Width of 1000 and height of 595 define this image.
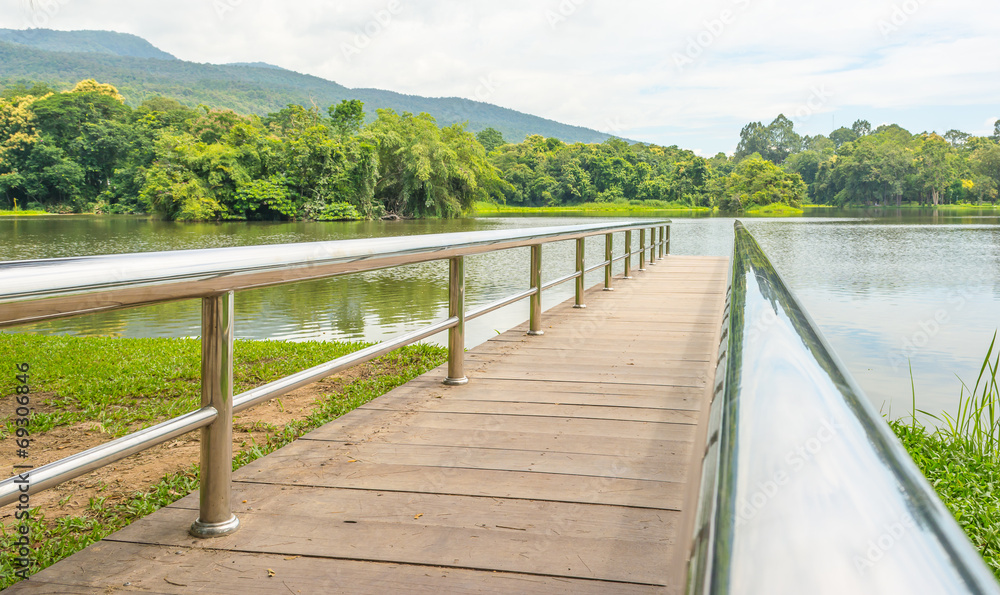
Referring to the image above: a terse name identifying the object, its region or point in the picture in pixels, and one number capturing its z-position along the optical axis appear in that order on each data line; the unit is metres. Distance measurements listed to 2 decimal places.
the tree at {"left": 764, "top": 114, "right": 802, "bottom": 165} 126.31
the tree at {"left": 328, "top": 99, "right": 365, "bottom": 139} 43.81
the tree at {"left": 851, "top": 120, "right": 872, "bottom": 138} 131.94
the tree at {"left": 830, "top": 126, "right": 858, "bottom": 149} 131.12
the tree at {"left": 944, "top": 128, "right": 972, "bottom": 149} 106.43
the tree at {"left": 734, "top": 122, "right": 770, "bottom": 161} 126.46
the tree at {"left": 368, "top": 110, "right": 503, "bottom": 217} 39.28
